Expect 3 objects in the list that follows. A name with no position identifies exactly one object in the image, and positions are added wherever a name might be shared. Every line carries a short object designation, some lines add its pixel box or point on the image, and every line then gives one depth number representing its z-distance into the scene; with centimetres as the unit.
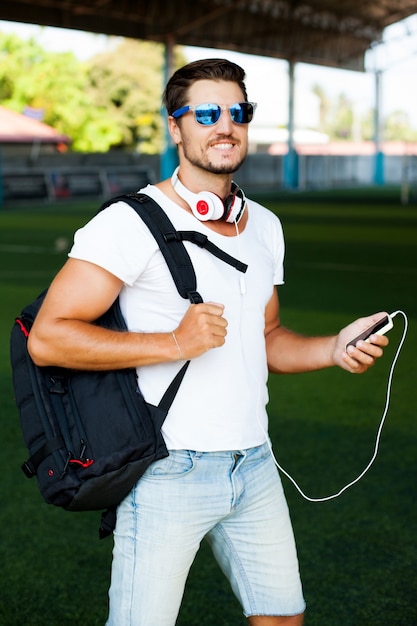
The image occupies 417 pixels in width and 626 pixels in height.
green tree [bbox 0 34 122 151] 5809
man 250
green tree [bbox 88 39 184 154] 6531
